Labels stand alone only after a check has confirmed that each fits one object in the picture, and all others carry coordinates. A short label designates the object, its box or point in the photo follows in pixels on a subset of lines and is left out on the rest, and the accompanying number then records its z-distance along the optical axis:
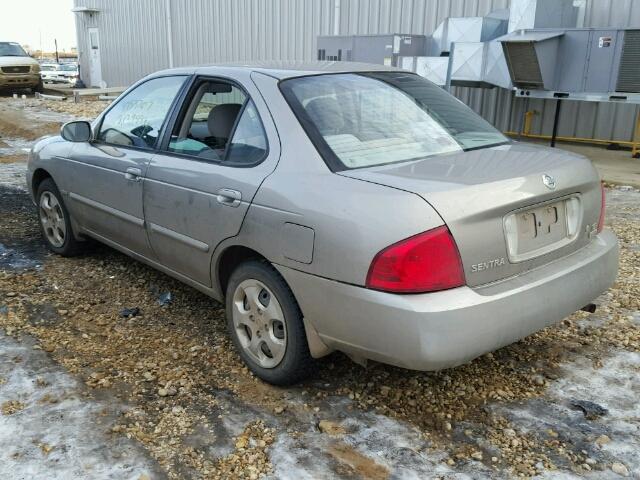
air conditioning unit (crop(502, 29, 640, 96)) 8.52
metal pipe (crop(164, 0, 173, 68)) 21.28
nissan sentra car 2.49
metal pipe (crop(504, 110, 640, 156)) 10.13
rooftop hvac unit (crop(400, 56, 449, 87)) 10.52
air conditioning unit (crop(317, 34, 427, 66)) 11.18
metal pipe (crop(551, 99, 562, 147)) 9.98
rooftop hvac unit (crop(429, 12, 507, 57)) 10.36
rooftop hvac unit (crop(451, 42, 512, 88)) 9.77
